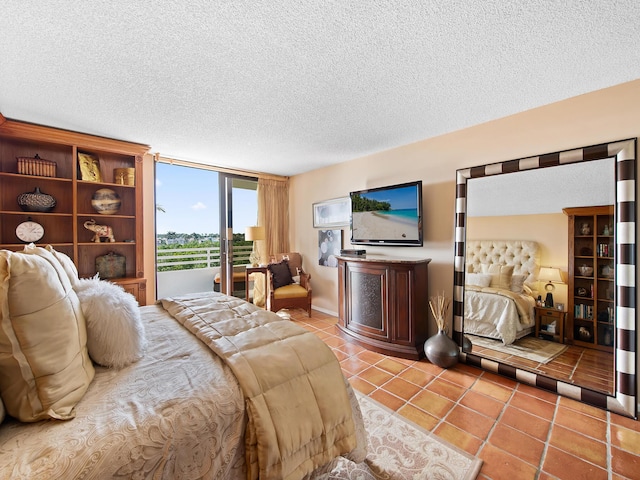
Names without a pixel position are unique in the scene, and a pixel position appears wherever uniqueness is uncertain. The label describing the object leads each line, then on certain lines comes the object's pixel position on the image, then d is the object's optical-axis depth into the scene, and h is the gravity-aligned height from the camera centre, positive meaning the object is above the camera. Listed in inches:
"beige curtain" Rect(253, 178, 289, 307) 178.7 +13.1
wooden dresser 110.8 -29.0
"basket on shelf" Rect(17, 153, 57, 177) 106.0 +29.6
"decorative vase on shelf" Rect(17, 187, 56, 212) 105.9 +15.4
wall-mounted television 119.8 +11.1
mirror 74.9 +5.3
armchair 152.4 -28.3
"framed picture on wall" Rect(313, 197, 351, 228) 156.7 +15.7
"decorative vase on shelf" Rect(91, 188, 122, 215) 121.8 +17.5
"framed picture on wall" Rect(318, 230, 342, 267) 161.8 -4.8
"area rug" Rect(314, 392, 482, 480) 56.5 -49.5
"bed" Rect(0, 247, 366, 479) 31.1 -22.3
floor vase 100.7 -42.8
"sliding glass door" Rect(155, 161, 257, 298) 171.3 +7.6
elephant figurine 121.3 +4.3
